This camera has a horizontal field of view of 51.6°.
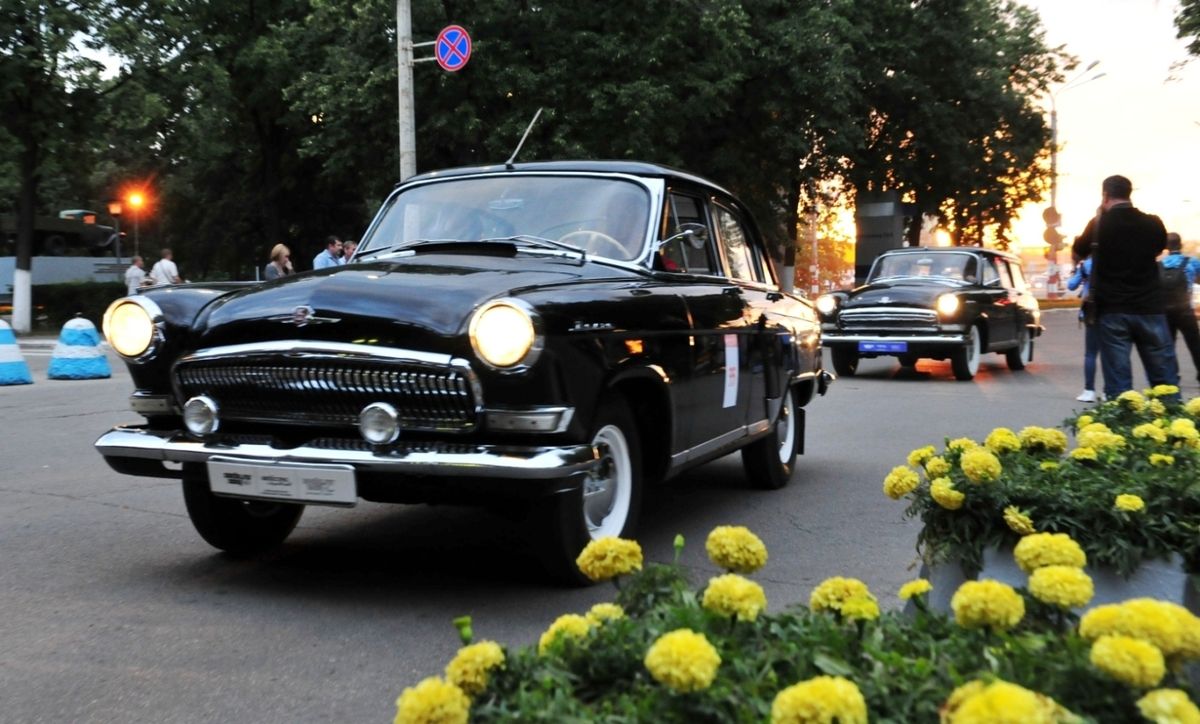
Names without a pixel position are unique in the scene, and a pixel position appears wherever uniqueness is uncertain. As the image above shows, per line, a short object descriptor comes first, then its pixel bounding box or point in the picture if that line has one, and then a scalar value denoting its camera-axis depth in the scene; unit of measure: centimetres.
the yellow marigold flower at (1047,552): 239
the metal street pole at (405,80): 2038
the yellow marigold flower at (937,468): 395
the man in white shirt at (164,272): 2427
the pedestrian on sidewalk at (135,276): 2598
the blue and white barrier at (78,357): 1603
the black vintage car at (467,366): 432
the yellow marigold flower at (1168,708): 170
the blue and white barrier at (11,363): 1507
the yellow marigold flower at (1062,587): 220
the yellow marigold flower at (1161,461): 395
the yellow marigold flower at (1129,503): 347
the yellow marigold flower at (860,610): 222
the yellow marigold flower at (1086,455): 411
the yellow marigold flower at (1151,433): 428
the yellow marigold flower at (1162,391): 533
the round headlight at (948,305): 1562
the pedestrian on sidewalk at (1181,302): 1195
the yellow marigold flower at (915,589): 243
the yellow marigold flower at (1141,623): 187
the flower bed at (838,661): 176
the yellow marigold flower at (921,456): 416
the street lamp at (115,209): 3255
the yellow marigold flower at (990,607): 211
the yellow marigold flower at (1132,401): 524
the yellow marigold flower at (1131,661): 176
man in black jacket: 830
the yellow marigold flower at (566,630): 215
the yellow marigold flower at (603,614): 222
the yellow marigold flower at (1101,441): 423
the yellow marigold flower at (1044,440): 432
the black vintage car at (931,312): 1560
